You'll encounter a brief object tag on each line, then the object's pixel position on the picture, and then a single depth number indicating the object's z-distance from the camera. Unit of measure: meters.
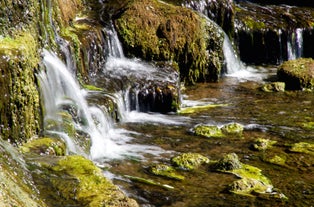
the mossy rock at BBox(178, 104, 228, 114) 15.18
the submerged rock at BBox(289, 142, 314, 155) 11.95
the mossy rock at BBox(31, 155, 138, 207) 6.84
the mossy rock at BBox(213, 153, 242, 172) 10.65
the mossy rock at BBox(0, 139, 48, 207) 5.70
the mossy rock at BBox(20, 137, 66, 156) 9.10
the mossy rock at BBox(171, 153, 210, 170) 10.72
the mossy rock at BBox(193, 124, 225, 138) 12.88
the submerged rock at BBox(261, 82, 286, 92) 17.97
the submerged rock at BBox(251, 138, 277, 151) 12.12
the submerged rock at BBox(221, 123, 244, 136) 13.19
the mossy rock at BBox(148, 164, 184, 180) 10.13
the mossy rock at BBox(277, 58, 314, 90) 18.33
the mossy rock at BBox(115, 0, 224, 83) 17.39
